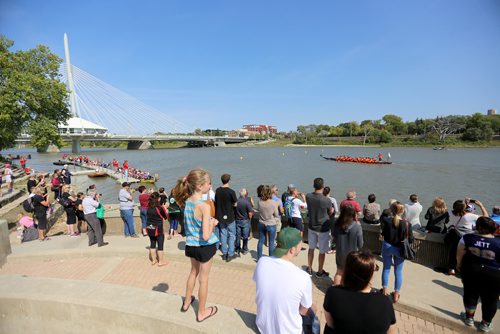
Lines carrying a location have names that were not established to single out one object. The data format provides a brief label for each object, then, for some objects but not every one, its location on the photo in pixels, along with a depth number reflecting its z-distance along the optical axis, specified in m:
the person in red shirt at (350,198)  6.09
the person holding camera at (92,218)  6.29
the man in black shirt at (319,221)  4.92
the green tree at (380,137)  104.25
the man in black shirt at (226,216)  5.44
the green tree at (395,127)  126.54
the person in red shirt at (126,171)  26.20
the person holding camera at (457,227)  4.77
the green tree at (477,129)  88.12
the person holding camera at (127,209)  7.10
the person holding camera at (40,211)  7.25
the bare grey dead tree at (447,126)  100.50
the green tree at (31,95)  15.21
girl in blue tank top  2.97
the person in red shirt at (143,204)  7.17
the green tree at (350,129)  133.62
